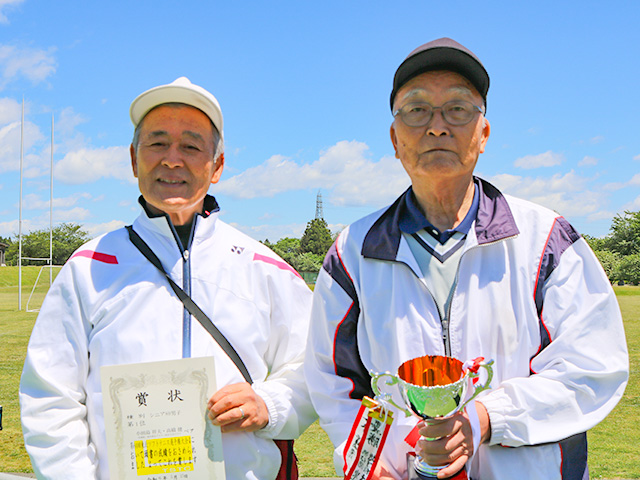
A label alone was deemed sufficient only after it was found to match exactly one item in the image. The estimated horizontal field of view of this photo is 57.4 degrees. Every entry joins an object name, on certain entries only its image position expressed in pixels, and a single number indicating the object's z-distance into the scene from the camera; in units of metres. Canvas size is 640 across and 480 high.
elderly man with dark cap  1.99
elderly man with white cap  2.32
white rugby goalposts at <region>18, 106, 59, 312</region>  24.47
